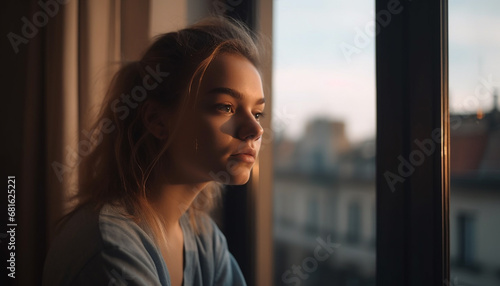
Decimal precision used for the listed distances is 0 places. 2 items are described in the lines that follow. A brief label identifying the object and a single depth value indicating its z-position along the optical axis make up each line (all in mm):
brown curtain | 961
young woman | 735
